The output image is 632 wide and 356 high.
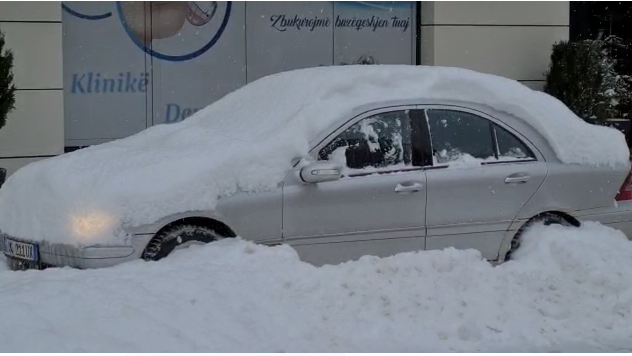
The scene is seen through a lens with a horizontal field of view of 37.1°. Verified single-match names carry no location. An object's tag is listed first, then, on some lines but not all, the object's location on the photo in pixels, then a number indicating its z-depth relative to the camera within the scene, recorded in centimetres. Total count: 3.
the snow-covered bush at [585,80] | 1288
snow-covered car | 622
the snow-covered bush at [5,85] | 1021
